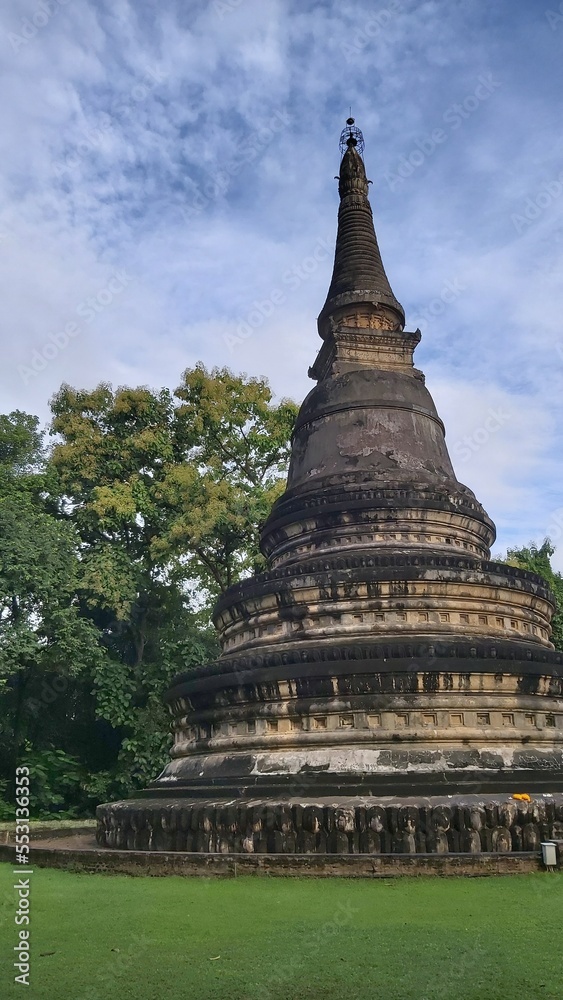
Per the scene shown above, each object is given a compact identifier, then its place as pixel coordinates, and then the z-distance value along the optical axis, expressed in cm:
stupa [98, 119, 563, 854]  1036
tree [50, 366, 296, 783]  2452
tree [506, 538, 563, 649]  2833
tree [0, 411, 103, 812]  2128
